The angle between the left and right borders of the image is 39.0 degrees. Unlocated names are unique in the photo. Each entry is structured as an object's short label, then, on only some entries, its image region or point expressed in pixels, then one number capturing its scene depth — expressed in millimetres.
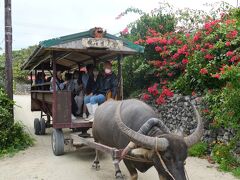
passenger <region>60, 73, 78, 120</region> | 8453
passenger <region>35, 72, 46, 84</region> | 11003
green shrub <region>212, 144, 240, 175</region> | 6527
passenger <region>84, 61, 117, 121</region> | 7779
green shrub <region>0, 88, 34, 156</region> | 8242
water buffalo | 3969
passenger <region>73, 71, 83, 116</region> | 8289
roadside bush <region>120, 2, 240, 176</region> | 6664
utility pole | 9242
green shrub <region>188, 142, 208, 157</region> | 7605
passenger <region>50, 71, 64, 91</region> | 8718
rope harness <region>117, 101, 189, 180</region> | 3943
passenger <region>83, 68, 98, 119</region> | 8188
